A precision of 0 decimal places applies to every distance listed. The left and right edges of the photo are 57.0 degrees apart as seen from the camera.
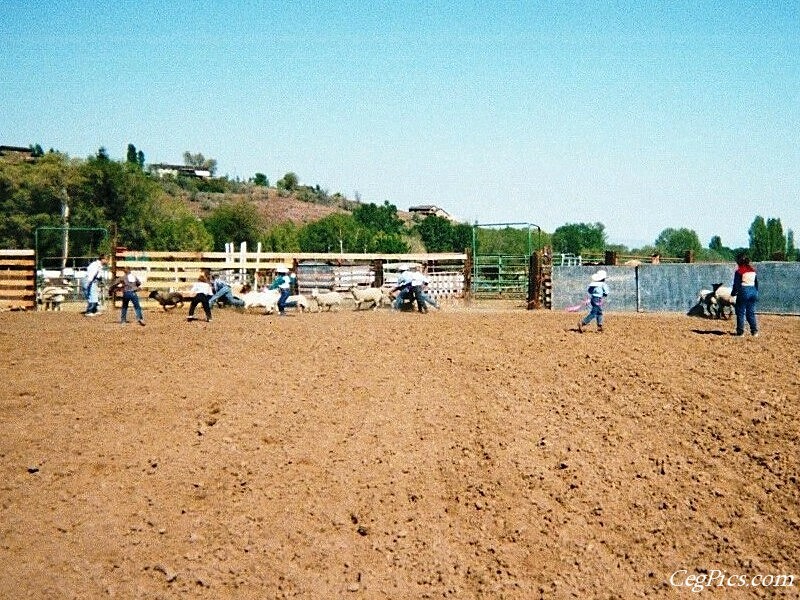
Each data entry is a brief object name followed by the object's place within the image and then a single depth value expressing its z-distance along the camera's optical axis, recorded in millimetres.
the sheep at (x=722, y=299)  19011
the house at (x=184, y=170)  163562
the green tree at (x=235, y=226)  67062
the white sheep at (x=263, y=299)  21062
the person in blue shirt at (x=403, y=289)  21609
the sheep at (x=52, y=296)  22450
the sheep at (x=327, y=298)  22492
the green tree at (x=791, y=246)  75875
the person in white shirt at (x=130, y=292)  16781
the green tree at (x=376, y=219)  80312
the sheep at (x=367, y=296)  22797
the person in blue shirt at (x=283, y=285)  19969
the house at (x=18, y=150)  131775
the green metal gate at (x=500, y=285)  26203
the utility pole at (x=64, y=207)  47016
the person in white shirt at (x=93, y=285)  19047
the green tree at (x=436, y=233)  75062
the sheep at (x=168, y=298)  21447
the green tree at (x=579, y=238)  107956
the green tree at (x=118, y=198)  56656
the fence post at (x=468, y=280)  26109
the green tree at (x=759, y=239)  74375
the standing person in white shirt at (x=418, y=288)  21438
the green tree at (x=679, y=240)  116125
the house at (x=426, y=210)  173675
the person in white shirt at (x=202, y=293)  16953
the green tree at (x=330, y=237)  64688
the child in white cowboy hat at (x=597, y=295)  15172
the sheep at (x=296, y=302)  21323
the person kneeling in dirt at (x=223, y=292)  20359
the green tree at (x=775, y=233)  76500
